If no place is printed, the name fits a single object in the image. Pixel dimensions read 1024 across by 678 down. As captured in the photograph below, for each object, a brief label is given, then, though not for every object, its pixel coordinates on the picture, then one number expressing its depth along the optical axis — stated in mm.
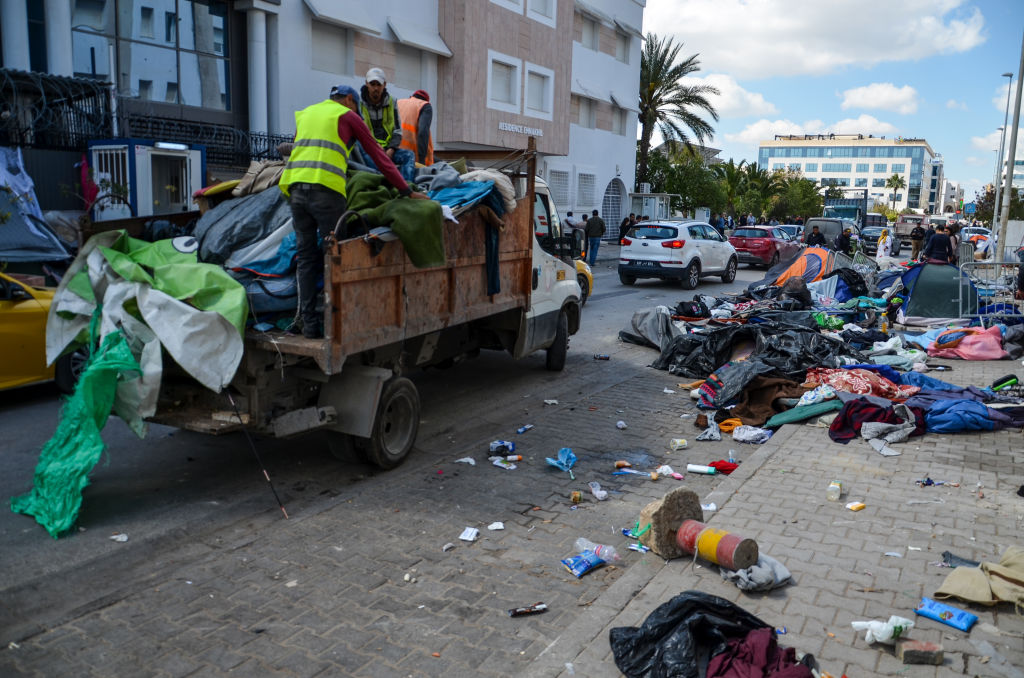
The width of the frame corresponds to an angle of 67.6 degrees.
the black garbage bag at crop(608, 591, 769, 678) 3354
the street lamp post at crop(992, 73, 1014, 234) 32531
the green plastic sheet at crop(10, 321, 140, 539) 4855
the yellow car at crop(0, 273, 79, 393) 7441
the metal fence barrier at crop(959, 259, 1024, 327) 12688
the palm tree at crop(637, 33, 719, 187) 35719
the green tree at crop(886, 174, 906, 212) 126938
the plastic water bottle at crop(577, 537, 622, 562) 4707
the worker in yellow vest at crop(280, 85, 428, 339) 5410
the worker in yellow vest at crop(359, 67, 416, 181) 6820
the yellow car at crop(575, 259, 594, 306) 14660
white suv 19984
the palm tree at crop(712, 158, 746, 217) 52062
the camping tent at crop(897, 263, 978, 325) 13383
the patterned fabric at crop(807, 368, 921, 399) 8188
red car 27016
